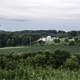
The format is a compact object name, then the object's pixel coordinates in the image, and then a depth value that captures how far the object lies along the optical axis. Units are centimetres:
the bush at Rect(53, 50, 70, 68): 2879
